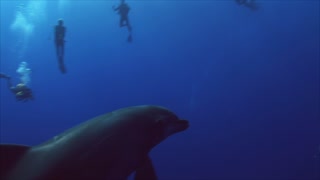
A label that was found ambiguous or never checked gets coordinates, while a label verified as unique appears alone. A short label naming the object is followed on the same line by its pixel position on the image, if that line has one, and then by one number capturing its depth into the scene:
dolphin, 2.74
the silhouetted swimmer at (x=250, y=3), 17.18
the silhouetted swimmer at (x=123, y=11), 13.95
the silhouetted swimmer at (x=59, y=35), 12.73
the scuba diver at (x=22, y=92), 11.34
